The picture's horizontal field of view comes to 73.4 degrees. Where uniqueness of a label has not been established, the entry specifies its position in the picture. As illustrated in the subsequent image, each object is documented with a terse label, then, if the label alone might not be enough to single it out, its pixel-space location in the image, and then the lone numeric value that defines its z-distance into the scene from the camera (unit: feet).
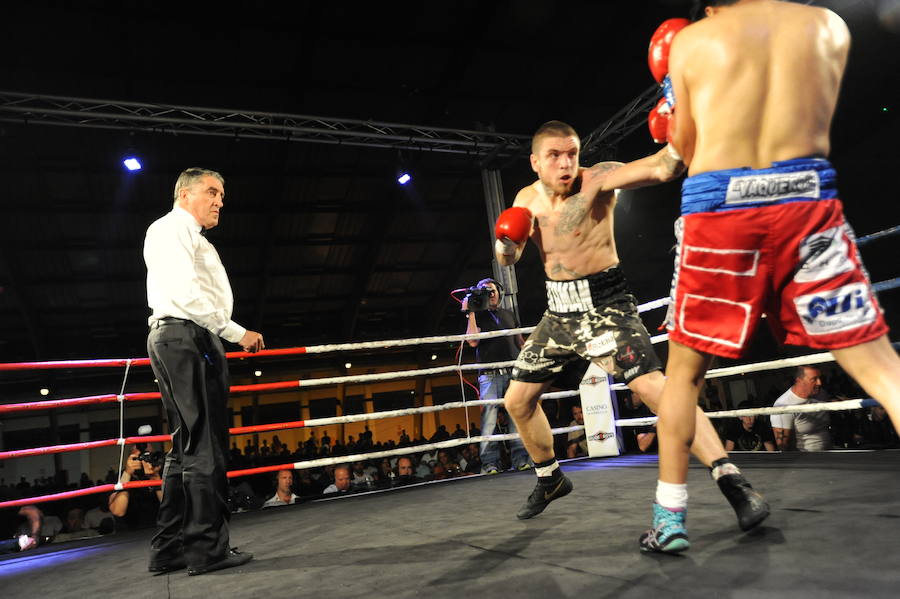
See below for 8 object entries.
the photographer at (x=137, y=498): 11.97
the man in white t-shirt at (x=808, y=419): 13.30
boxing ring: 4.09
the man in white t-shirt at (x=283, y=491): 16.19
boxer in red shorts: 4.13
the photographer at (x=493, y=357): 14.45
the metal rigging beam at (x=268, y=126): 20.83
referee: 6.54
